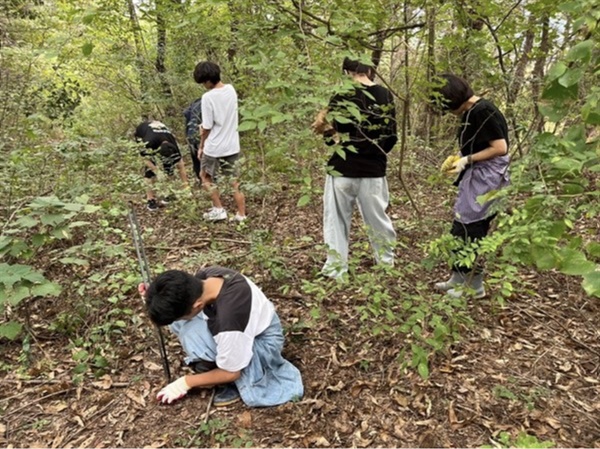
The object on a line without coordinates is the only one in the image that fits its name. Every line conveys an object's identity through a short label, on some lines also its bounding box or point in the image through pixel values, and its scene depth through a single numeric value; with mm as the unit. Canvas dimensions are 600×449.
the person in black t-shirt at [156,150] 5184
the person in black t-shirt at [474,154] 2744
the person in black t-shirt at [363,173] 2900
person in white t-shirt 4336
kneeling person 2268
